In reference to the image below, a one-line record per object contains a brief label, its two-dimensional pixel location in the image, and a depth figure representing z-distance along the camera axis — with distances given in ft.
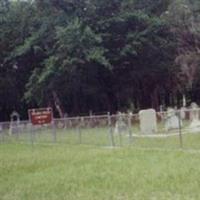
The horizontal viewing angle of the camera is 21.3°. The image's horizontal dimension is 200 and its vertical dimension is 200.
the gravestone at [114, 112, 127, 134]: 73.64
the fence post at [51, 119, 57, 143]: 80.22
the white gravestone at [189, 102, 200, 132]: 75.10
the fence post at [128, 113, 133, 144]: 65.63
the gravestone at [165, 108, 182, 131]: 79.03
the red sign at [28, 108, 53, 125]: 69.13
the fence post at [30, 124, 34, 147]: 83.51
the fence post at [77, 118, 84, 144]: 75.58
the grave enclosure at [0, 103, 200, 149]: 67.00
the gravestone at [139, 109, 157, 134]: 77.51
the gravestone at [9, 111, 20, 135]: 97.44
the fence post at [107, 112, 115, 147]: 65.98
